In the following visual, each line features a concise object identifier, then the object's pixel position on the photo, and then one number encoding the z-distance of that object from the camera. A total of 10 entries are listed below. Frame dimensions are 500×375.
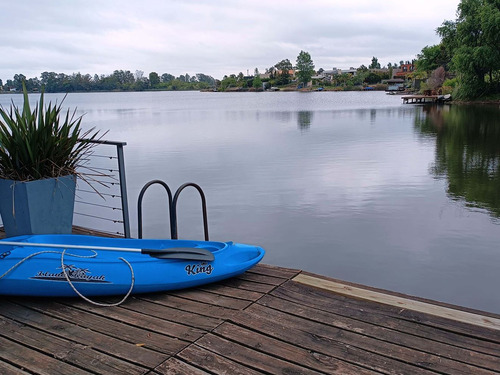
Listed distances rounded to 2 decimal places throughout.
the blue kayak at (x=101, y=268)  3.07
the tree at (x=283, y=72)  153.38
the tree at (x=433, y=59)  59.97
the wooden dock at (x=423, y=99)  46.97
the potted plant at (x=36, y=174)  3.70
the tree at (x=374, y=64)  160.12
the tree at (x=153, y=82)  163.25
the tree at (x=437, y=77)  59.06
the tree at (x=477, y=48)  36.47
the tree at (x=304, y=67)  142.38
